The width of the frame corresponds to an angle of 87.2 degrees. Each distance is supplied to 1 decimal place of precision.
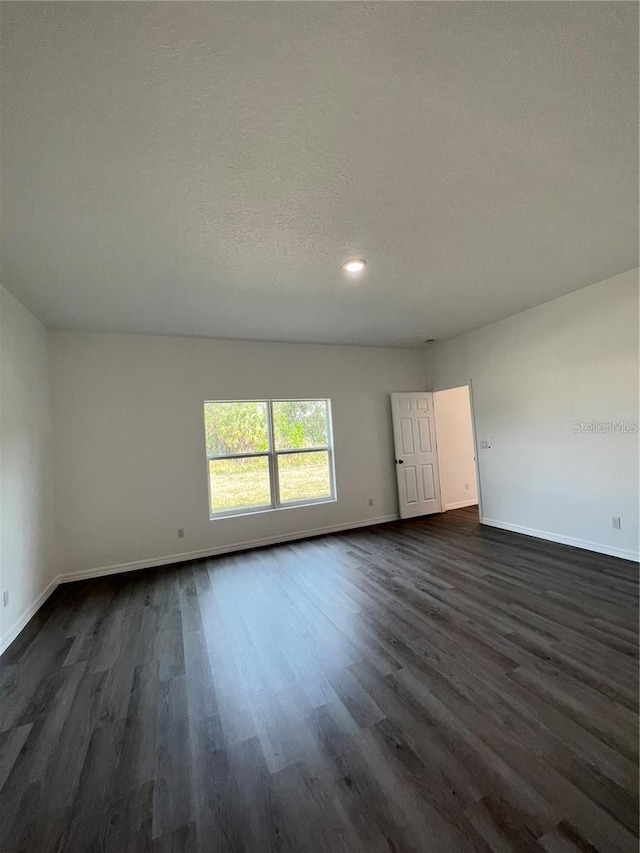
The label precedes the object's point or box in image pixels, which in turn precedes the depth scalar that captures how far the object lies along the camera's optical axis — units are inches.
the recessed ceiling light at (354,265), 102.2
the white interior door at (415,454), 213.2
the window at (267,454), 176.2
